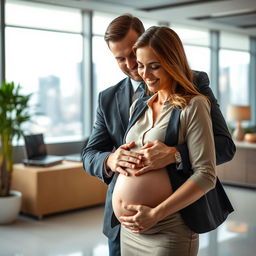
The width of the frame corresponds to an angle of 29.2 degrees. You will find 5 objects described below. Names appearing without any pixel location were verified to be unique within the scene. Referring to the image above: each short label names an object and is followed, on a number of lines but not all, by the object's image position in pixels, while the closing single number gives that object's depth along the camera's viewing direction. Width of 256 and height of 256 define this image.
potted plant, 5.66
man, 1.71
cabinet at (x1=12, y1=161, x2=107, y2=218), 5.93
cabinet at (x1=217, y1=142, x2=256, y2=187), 7.88
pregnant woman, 1.67
